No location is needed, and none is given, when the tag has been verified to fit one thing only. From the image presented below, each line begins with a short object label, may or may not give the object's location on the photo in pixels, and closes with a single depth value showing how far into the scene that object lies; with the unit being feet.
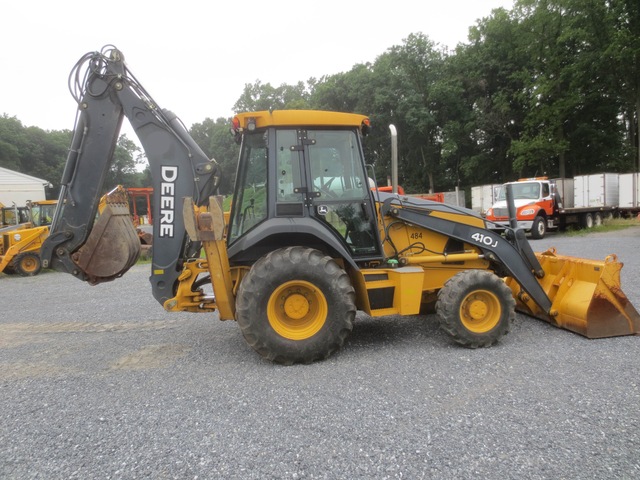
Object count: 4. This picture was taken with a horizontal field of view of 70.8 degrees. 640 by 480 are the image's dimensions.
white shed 116.26
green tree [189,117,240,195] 164.27
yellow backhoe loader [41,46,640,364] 14.07
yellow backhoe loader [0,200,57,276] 38.68
